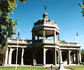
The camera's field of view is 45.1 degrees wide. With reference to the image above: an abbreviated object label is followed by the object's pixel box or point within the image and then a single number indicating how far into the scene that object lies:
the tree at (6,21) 14.60
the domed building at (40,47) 27.98
